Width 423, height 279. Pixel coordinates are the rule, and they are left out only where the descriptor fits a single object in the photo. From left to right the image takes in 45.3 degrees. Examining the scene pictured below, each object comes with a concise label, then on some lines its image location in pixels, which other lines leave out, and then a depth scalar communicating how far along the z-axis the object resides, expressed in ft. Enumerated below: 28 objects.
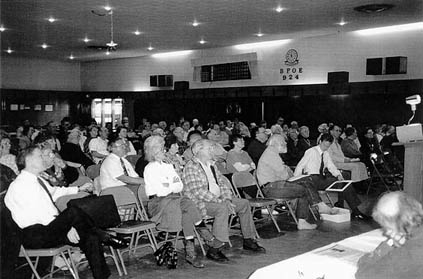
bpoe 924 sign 51.49
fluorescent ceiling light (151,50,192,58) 61.82
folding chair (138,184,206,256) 17.98
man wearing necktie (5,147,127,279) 14.17
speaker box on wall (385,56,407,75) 43.34
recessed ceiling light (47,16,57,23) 38.50
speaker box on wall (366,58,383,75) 44.42
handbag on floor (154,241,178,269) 17.44
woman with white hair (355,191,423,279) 8.48
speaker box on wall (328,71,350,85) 47.14
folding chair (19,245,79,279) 13.82
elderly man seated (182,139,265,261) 18.29
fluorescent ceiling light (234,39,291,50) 52.43
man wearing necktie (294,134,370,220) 25.08
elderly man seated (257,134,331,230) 22.65
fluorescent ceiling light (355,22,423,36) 43.06
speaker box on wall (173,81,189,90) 61.77
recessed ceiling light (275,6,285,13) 34.44
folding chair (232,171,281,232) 21.39
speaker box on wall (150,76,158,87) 64.66
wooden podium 18.71
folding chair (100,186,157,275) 16.39
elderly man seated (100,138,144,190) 19.61
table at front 9.53
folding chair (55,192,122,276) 16.35
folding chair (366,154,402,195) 30.22
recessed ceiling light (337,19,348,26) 40.73
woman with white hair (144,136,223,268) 17.62
